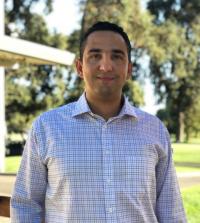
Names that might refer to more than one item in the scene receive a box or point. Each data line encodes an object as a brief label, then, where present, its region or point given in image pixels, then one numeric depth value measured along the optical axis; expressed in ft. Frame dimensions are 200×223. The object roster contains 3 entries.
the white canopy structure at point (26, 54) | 37.25
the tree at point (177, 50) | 105.40
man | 6.77
